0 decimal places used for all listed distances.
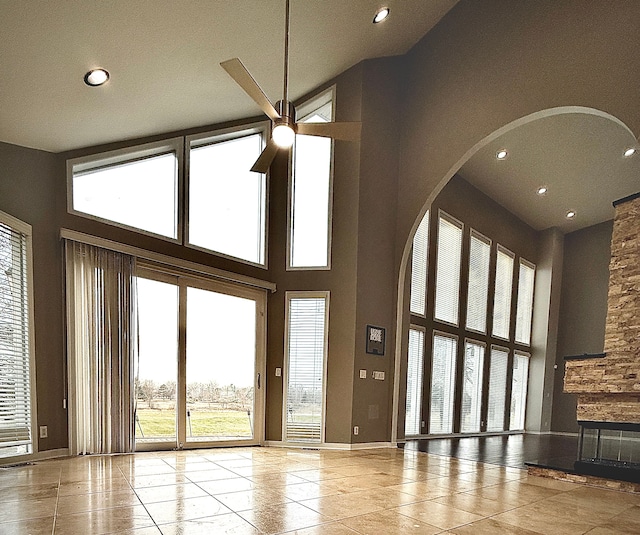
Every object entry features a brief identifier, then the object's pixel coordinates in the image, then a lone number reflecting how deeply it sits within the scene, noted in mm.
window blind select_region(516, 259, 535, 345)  11555
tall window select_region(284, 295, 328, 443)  6195
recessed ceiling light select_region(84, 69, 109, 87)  3963
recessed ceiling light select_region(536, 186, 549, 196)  9708
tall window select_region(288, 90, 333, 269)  6504
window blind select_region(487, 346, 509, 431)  10406
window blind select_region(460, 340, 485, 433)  9586
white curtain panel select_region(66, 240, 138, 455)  4883
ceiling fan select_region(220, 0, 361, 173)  3045
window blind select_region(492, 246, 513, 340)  10781
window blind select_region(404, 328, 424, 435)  8195
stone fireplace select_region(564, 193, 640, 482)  4573
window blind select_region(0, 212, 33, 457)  4289
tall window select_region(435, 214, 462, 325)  9094
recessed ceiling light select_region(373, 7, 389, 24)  5340
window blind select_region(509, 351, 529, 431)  11203
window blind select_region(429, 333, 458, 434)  8820
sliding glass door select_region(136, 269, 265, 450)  5516
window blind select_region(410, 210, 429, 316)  8422
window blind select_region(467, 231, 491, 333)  9945
